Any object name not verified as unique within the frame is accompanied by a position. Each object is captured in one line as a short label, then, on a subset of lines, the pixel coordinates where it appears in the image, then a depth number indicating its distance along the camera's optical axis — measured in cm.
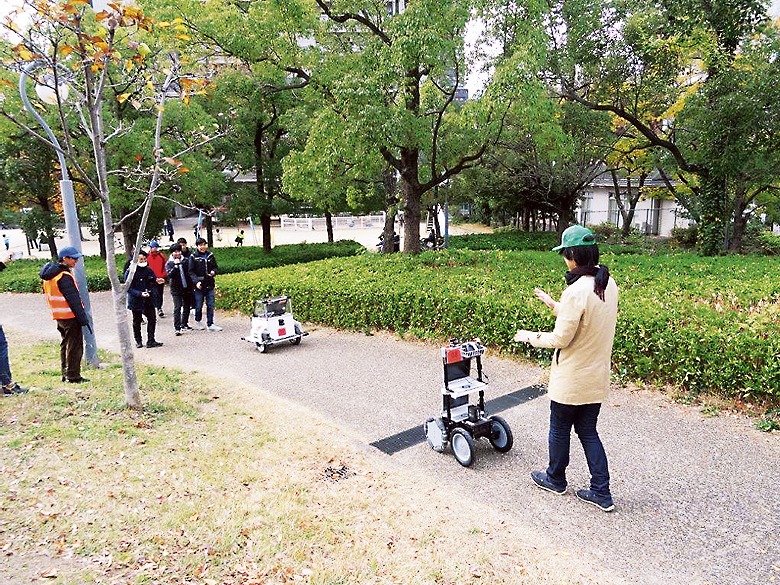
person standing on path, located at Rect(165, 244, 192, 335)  912
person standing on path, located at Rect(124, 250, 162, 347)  812
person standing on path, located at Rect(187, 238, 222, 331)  907
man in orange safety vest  575
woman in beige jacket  328
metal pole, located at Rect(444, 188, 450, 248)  2055
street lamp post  643
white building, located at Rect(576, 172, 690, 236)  2895
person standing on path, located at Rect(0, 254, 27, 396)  557
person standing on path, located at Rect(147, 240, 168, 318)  933
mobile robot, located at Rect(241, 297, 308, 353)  796
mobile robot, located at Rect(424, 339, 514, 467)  422
